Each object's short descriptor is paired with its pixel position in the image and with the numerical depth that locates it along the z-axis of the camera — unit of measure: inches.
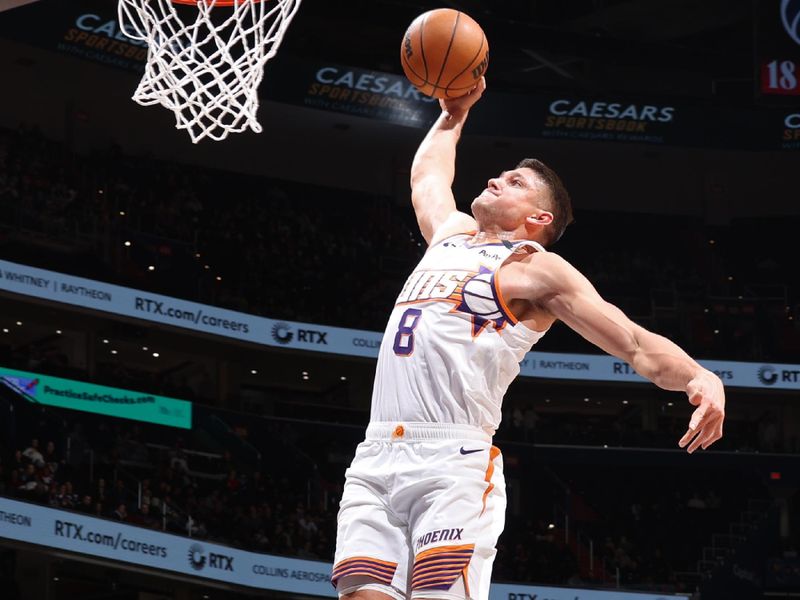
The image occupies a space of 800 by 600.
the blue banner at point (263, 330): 709.9
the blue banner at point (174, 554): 607.8
